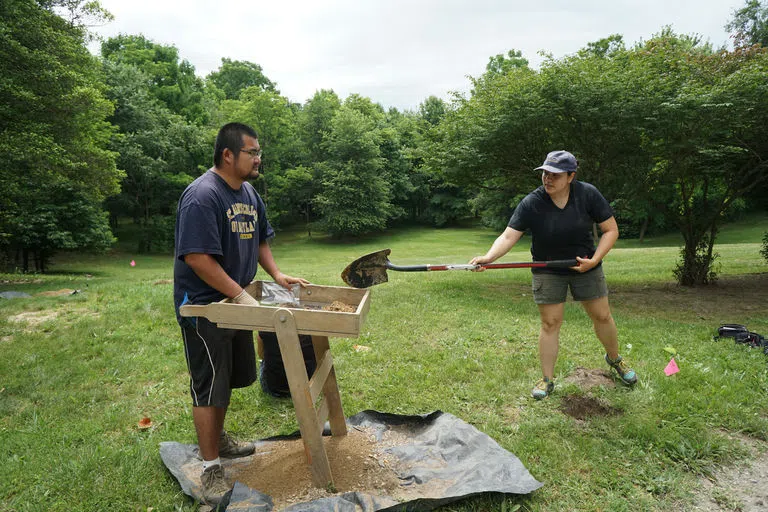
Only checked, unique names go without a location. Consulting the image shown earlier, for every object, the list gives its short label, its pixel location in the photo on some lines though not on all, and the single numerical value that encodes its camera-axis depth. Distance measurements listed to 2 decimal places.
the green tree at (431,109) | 42.91
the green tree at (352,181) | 33.09
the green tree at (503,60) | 36.34
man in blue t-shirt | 2.56
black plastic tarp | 2.60
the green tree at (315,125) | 37.66
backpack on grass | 5.32
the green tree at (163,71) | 33.88
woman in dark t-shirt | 3.86
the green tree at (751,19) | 30.55
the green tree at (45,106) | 10.38
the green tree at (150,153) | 25.58
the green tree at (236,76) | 52.88
